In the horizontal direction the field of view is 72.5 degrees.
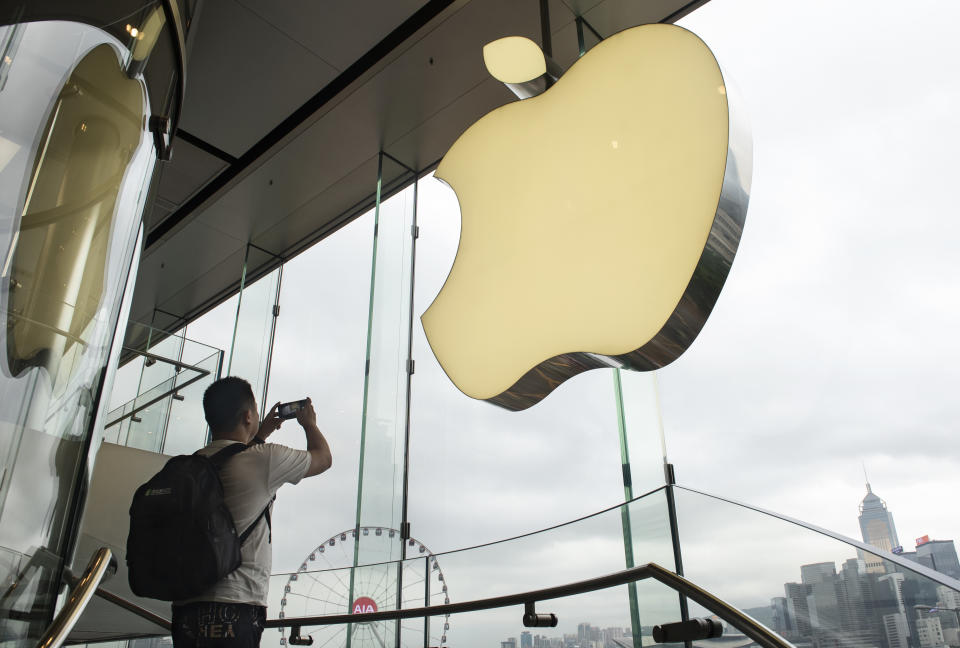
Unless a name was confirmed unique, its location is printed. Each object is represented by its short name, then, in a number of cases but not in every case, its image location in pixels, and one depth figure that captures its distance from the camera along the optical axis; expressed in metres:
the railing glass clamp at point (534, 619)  2.06
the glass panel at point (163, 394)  4.49
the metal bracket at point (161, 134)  1.73
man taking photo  1.66
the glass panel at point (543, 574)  1.82
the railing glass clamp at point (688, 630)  1.52
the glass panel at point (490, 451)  3.31
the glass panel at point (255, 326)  5.73
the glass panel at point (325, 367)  4.55
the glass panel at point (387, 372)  4.06
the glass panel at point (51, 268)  1.11
